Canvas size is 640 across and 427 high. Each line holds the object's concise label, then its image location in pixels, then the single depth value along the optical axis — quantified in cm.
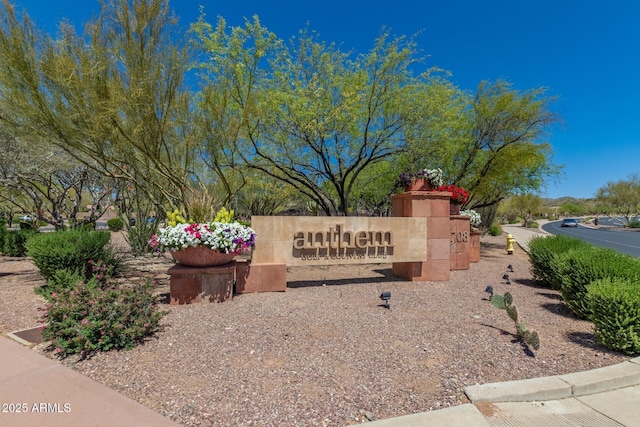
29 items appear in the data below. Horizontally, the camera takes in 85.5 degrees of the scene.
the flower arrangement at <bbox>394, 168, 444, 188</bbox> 846
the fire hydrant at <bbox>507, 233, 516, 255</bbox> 1509
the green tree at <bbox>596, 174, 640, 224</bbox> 4738
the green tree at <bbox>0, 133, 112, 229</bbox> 1145
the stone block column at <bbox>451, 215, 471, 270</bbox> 1018
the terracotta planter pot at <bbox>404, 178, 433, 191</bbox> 850
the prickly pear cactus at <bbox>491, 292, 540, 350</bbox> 395
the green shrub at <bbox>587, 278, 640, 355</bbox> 405
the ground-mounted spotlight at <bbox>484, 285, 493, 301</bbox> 656
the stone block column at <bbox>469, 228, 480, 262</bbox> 1212
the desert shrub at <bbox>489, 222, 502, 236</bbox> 2912
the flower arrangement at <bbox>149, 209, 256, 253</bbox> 586
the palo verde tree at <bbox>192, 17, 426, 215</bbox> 855
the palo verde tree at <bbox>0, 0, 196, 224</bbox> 656
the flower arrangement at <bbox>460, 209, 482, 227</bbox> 1223
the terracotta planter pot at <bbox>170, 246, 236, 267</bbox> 602
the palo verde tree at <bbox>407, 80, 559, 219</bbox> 1350
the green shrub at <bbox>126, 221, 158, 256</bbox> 1302
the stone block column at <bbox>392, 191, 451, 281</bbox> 838
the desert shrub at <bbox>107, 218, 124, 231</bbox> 3082
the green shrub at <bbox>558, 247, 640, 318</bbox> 556
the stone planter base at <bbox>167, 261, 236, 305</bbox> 590
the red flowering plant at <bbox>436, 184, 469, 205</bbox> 1044
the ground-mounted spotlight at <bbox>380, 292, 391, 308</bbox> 588
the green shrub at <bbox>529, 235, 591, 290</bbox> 757
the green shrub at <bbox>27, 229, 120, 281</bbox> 702
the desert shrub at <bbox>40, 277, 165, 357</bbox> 389
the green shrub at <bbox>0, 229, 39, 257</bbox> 1284
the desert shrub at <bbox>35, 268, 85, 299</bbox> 627
